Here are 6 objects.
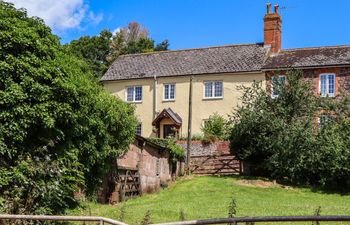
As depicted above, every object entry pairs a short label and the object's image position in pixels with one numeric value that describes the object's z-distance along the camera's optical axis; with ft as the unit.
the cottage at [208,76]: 118.11
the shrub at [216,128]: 115.75
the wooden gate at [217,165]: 100.01
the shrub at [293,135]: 81.10
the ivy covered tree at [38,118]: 39.29
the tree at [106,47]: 201.26
